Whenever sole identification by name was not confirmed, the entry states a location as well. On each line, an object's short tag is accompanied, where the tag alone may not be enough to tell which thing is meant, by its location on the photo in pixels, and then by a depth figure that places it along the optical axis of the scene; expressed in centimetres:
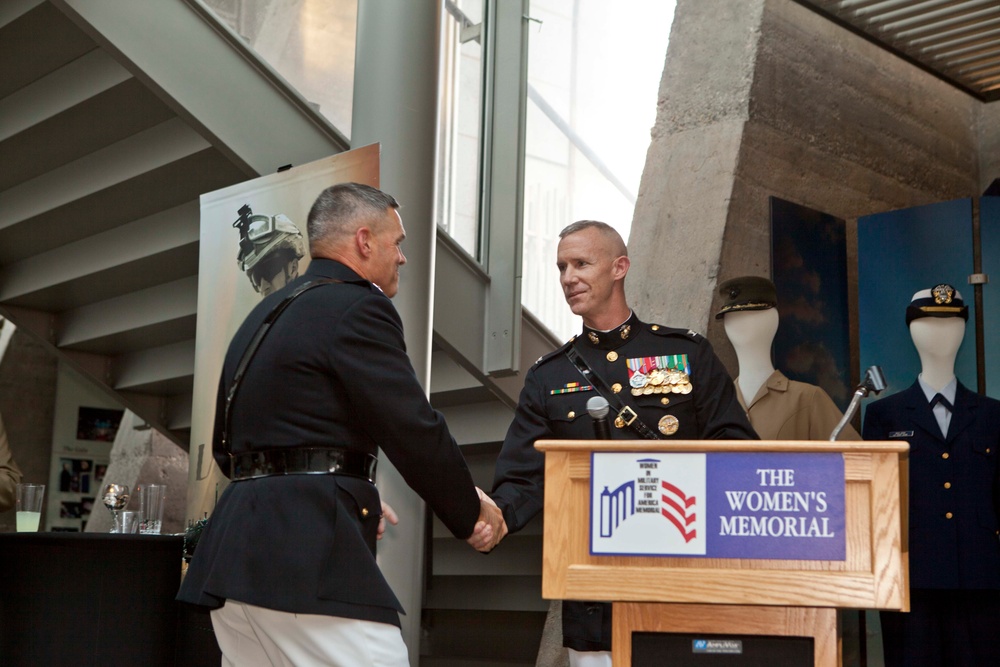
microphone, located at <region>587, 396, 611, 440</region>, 230
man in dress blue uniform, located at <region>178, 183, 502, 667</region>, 217
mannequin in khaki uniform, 384
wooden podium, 190
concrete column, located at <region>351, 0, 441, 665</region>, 391
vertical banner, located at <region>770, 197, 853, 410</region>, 446
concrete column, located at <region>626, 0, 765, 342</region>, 453
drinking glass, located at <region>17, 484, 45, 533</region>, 393
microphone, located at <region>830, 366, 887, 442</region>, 211
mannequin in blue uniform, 390
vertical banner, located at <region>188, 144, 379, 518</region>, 418
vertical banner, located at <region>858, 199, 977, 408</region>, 448
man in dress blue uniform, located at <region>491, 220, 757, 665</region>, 293
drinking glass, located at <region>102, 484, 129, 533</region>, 406
